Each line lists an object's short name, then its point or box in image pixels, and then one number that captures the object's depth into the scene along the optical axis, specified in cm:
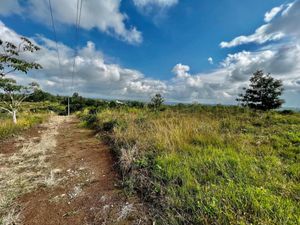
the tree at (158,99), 1837
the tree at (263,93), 1733
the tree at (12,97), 739
